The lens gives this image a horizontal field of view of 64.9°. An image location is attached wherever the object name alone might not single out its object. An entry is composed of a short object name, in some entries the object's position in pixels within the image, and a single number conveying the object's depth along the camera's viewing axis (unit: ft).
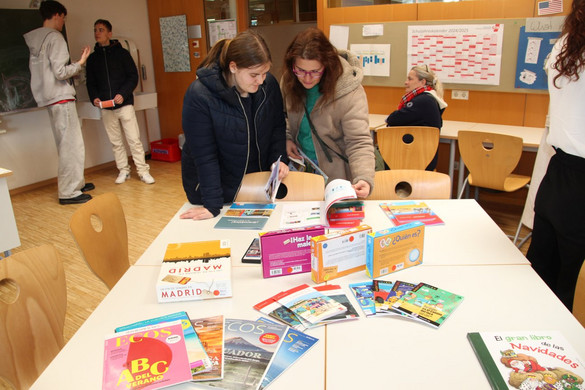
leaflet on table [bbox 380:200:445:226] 5.96
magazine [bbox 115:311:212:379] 3.45
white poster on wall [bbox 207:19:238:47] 18.70
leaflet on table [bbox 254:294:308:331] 3.95
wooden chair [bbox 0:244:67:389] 4.29
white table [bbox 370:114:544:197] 10.83
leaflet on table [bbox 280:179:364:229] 5.49
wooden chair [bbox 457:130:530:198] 10.05
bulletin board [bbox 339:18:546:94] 12.16
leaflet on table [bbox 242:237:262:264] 5.12
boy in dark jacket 16.05
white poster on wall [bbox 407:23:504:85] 12.51
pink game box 4.70
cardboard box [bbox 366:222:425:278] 4.62
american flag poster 11.17
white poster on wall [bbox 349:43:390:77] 14.28
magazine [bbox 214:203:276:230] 6.04
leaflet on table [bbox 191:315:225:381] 3.38
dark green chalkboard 14.19
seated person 11.27
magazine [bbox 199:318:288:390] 3.32
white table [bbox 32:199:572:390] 3.38
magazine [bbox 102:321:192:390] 3.32
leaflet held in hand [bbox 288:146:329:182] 7.53
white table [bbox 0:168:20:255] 8.68
